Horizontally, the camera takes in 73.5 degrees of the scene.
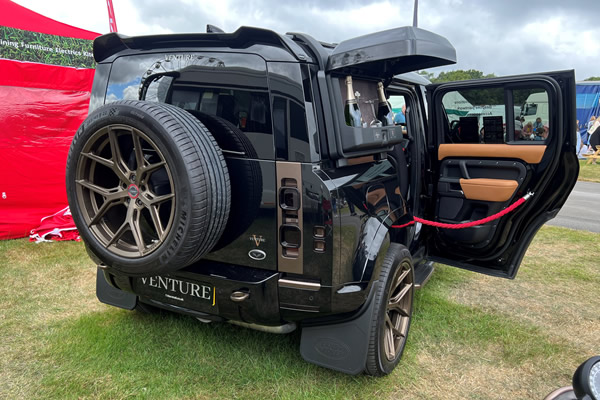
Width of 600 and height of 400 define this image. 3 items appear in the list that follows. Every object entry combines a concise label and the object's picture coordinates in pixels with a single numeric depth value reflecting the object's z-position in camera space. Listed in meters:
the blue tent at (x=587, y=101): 17.06
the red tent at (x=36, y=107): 5.02
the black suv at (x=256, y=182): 2.04
